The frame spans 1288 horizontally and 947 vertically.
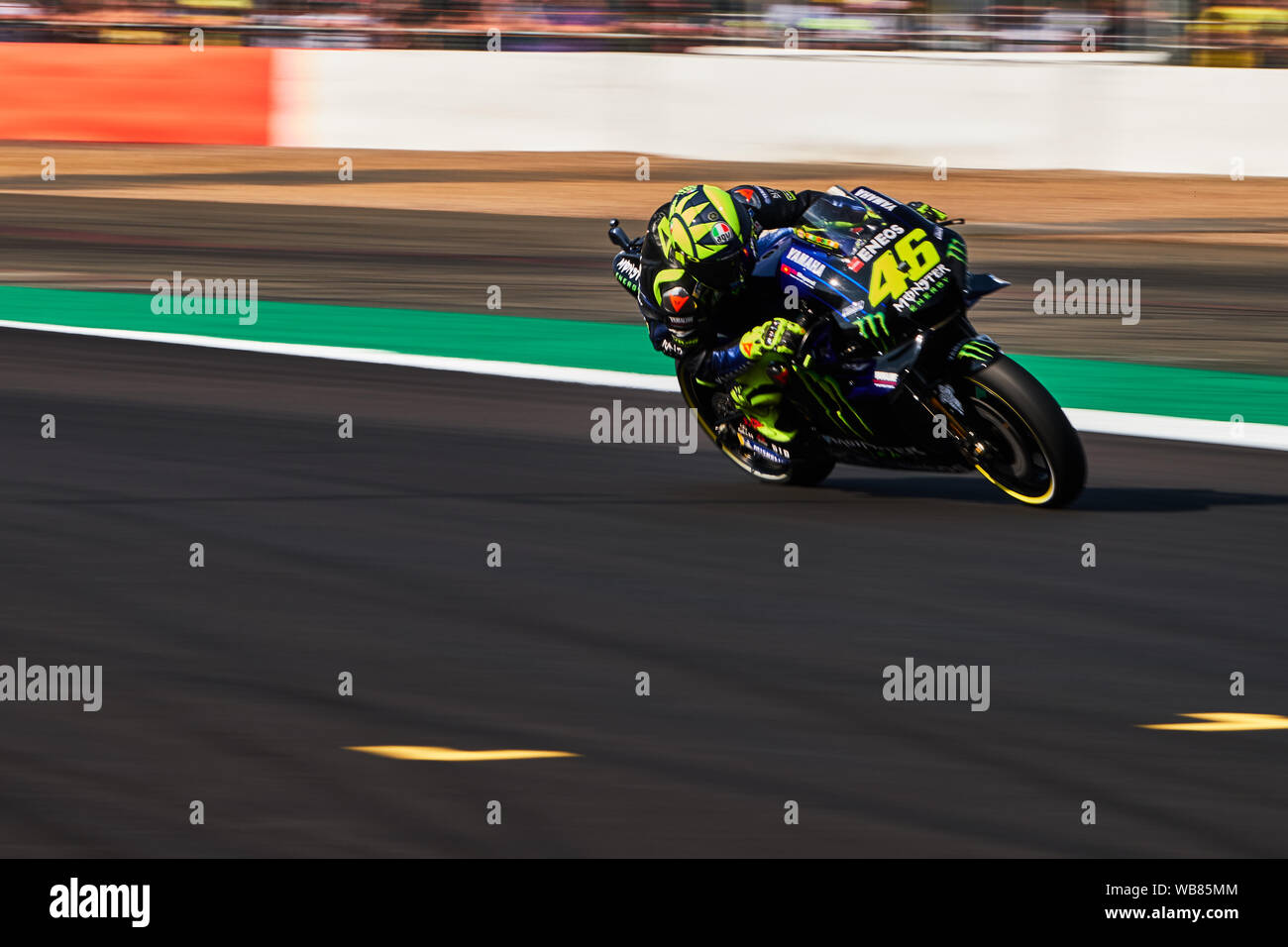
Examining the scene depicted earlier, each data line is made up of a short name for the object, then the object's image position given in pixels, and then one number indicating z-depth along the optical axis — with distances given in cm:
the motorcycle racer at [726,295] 1814
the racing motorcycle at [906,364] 1700
